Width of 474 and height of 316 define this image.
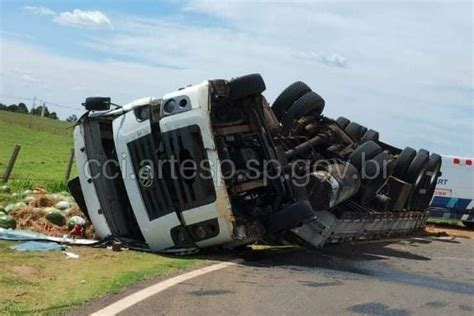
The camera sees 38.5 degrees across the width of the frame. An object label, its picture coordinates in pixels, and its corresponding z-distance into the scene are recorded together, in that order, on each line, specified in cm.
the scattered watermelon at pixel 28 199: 1085
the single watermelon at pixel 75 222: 941
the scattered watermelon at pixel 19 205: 1031
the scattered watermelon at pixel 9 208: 1023
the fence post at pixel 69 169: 1790
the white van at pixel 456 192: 1962
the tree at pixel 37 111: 5942
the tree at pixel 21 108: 7531
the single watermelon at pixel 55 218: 980
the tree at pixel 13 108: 7397
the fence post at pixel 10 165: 1669
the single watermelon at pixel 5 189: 1385
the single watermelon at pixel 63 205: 1041
